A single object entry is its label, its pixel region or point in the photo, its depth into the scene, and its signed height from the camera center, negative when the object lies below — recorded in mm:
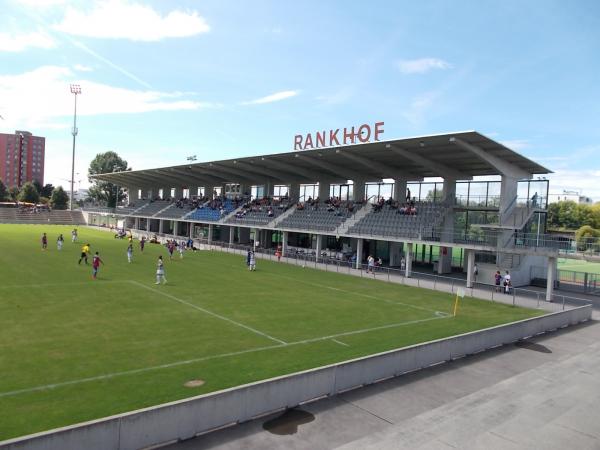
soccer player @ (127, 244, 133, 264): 34438 -3367
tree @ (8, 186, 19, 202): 122162 +2977
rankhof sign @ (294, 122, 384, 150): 36688 +7206
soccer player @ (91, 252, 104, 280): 26588 -3300
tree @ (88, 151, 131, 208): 130575 +11618
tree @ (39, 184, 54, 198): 131875 +4415
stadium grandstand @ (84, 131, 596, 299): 33312 +1837
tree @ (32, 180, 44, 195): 122925 +5464
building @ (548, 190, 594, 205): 148400 +12581
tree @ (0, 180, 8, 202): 119412 +2966
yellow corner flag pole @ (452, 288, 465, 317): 20697 -2975
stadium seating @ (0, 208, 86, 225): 89875 -2107
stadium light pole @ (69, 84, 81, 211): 94625 +16282
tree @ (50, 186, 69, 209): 113956 +2092
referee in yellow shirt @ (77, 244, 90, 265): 31933 -3103
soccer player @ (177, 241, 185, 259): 41250 -3168
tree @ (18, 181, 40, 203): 116000 +2986
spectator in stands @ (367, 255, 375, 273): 36312 -3391
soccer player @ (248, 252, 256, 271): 34719 -3537
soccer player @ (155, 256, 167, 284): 26178 -3542
